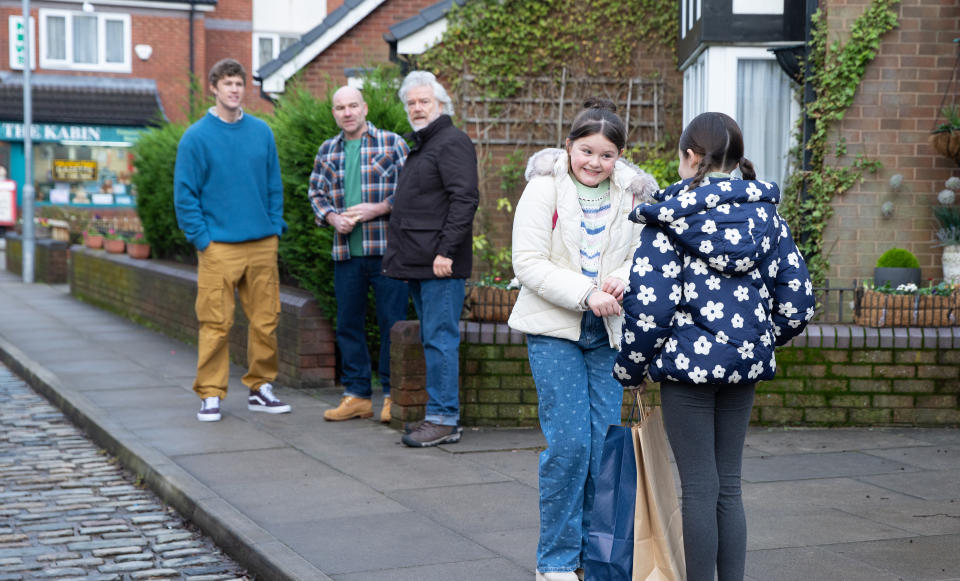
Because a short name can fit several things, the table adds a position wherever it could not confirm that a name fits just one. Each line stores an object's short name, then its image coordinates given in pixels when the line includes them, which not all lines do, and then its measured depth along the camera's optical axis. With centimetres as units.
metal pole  1950
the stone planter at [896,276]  973
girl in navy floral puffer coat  354
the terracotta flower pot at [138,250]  1413
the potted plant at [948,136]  1014
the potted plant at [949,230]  1030
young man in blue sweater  742
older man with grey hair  642
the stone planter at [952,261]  1033
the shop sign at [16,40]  3356
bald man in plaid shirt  727
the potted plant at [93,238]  1647
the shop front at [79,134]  3338
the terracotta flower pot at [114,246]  1528
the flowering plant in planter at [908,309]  739
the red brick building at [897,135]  1069
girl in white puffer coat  419
